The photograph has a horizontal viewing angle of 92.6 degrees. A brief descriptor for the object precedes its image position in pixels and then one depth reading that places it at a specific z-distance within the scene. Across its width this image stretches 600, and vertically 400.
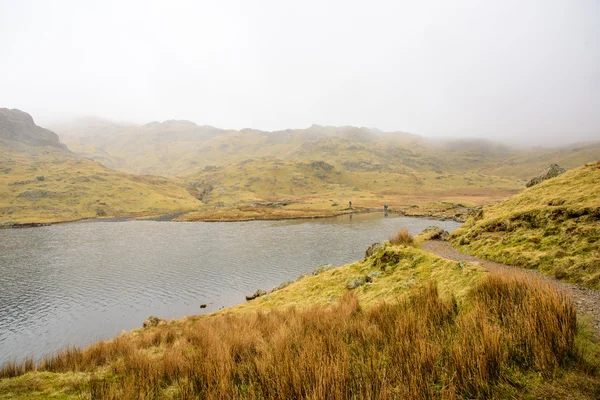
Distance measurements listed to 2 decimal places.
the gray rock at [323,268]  28.73
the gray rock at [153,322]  20.76
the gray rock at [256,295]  29.33
